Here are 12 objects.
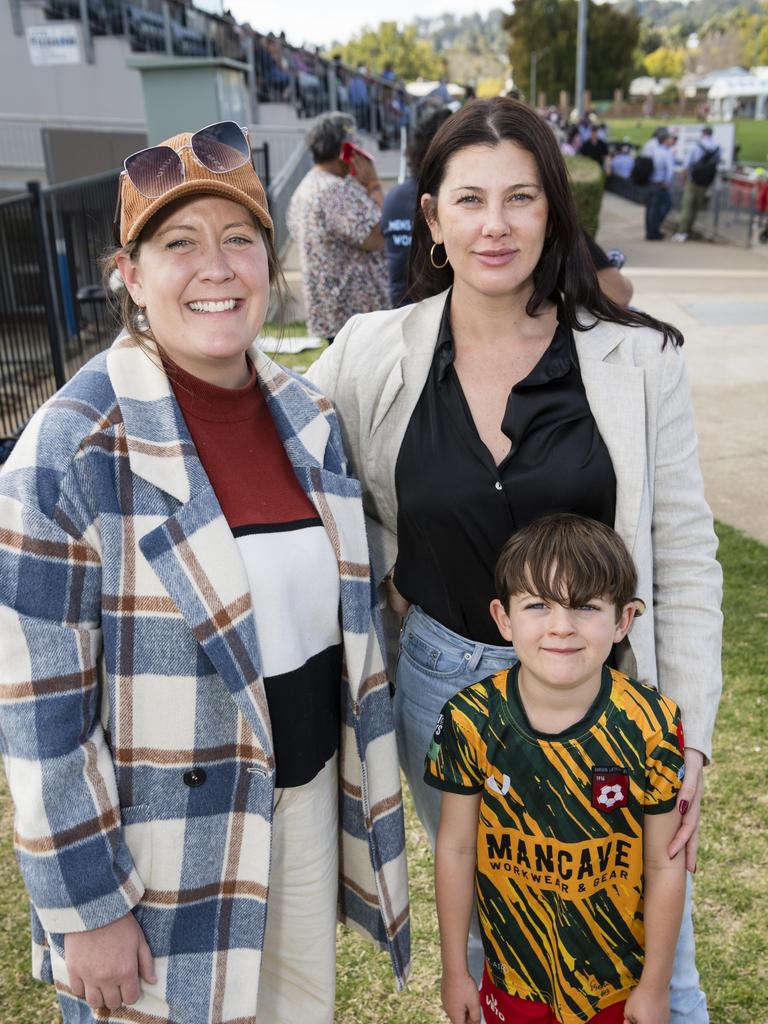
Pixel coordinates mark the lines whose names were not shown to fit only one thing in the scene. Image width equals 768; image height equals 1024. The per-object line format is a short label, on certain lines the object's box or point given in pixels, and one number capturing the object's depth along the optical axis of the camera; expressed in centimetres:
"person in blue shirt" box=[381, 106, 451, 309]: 573
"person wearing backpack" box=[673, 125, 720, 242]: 1712
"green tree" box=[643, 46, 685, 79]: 12131
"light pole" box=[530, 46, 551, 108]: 6548
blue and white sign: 1085
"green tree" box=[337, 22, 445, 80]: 10512
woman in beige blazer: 198
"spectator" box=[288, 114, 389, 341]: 639
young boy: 182
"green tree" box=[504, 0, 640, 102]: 6481
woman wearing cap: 157
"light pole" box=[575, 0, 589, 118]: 2908
